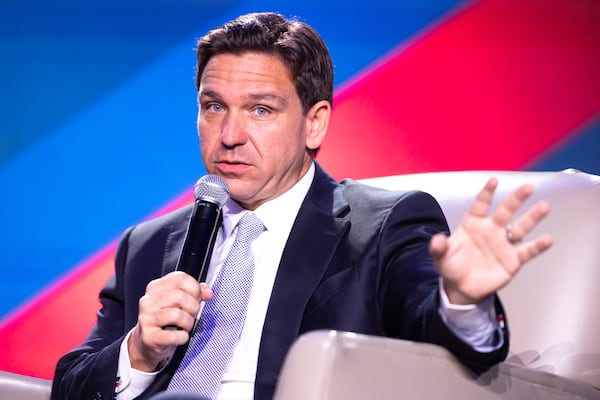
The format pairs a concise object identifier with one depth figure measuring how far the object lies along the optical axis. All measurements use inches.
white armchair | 252.5
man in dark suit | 257.8
